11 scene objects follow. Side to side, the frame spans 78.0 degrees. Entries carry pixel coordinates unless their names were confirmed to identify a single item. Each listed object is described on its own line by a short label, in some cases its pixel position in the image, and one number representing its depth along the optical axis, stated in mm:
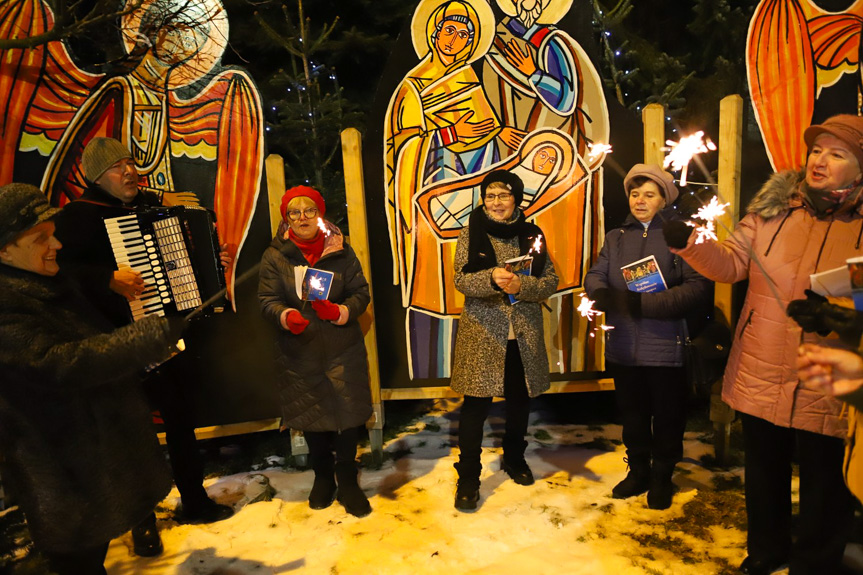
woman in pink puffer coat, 2393
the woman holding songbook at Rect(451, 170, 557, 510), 3514
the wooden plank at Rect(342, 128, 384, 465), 4113
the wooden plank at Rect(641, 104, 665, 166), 4008
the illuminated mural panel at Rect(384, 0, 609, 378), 4055
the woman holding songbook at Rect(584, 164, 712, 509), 3250
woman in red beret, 3467
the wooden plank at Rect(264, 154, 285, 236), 4113
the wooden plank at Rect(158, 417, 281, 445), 4352
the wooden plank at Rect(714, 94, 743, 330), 3783
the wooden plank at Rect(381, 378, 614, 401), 4355
